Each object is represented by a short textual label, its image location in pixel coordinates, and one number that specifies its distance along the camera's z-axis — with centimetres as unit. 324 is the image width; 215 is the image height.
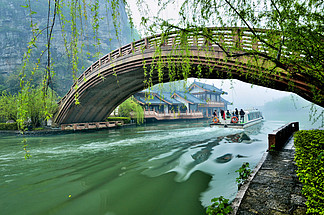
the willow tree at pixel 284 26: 228
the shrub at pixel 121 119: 2172
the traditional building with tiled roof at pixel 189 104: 2619
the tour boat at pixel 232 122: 1666
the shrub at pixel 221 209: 217
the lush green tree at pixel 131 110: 2164
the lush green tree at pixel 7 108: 1602
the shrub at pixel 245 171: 355
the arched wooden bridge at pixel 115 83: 564
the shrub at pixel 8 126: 1609
